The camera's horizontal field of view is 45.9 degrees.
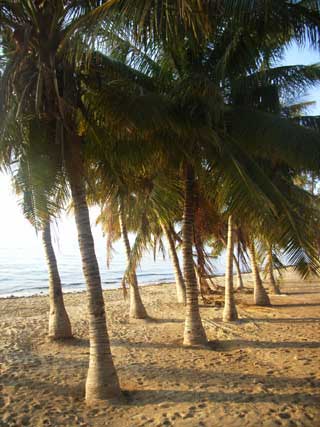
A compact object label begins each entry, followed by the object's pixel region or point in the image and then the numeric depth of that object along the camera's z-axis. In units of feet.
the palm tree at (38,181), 20.80
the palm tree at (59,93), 17.11
